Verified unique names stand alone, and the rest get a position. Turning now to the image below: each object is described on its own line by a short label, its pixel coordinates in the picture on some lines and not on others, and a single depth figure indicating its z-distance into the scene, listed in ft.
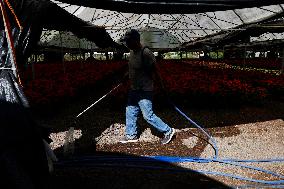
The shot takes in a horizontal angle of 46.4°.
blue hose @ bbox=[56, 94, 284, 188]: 15.81
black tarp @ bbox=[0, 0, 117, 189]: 7.55
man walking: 19.25
